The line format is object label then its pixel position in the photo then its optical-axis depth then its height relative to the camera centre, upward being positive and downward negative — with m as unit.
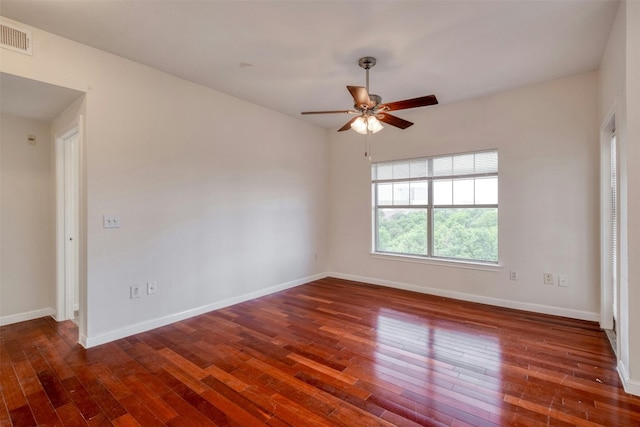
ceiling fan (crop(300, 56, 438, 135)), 2.66 +0.98
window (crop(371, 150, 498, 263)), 4.14 +0.08
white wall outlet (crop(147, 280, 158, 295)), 3.26 -0.80
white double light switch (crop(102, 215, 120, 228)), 2.94 -0.08
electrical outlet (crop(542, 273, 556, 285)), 3.64 -0.80
